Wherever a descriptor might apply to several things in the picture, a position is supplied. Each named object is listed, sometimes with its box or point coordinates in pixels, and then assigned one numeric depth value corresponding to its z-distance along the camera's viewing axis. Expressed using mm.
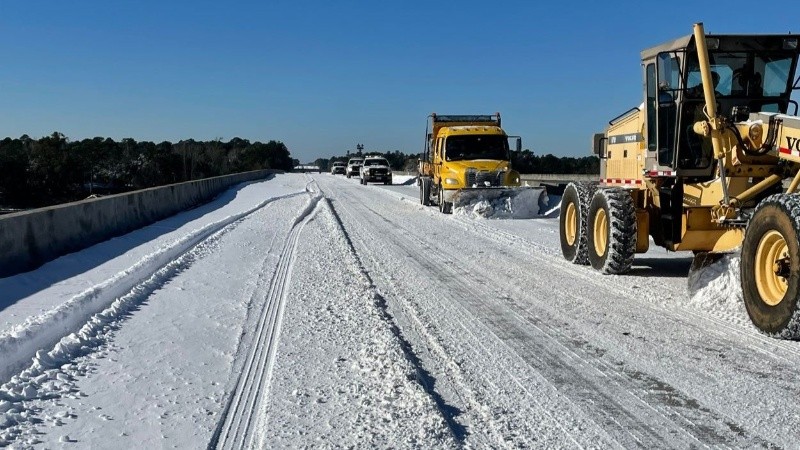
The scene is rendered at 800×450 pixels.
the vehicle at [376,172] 50906
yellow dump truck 21906
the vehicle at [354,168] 64938
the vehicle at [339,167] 84000
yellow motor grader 6695
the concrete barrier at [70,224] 9445
